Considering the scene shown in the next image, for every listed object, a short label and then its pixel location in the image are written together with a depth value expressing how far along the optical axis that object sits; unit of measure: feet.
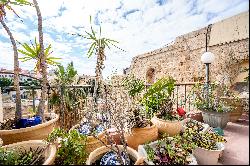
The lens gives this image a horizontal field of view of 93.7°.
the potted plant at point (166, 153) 2.82
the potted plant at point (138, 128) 4.16
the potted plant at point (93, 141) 3.66
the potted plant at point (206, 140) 2.57
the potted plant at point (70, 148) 3.30
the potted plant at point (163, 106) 4.87
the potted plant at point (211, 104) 4.12
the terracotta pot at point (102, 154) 3.22
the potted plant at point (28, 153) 3.20
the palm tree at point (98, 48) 4.24
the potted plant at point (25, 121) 4.29
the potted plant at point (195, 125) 4.55
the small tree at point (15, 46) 4.97
